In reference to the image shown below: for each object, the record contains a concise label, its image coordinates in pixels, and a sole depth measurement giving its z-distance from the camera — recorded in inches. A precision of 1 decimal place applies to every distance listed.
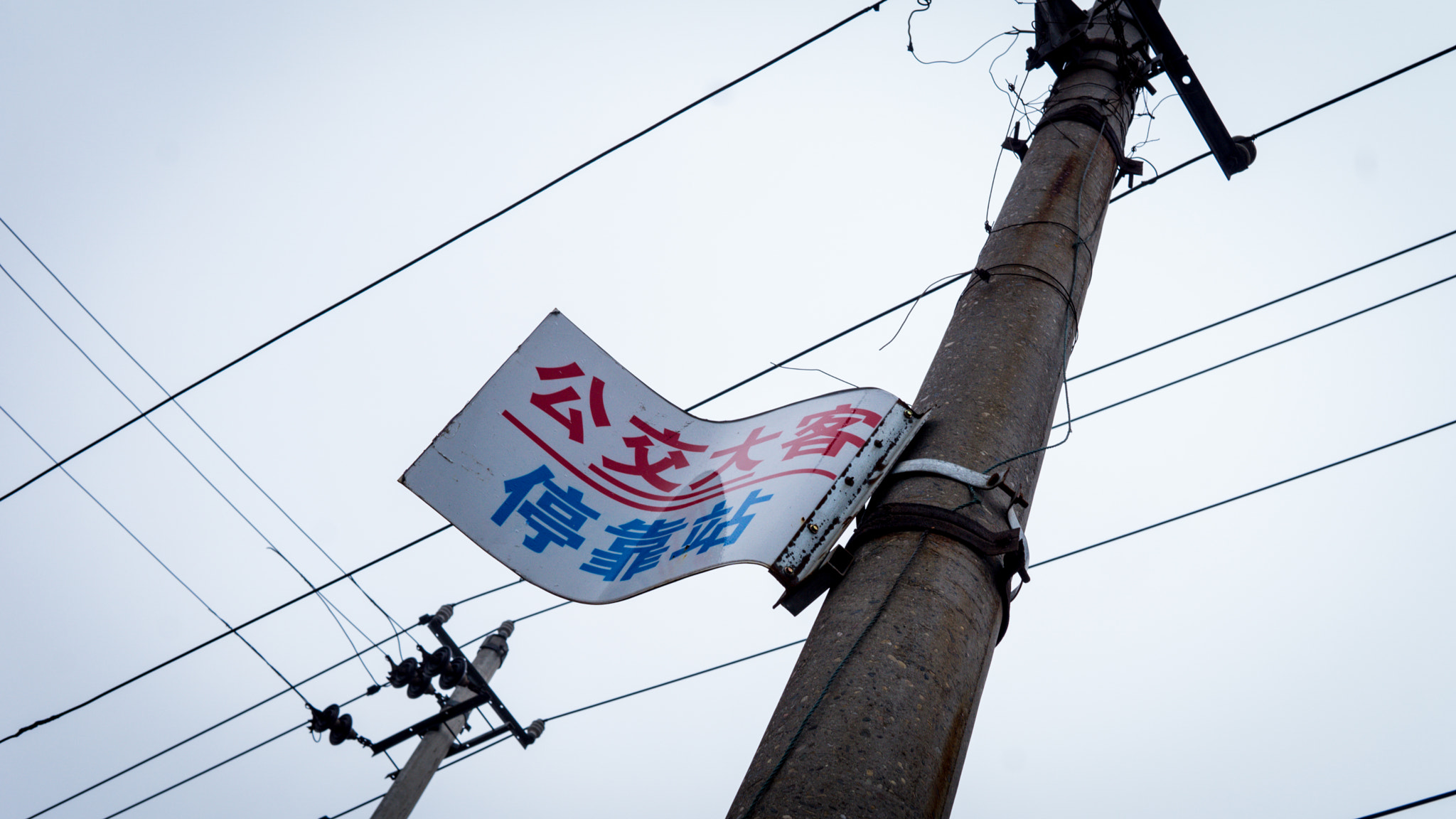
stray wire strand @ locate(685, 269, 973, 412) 187.9
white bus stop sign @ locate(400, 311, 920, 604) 105.6
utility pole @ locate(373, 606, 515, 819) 330.0
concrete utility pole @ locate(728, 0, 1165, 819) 76.6
